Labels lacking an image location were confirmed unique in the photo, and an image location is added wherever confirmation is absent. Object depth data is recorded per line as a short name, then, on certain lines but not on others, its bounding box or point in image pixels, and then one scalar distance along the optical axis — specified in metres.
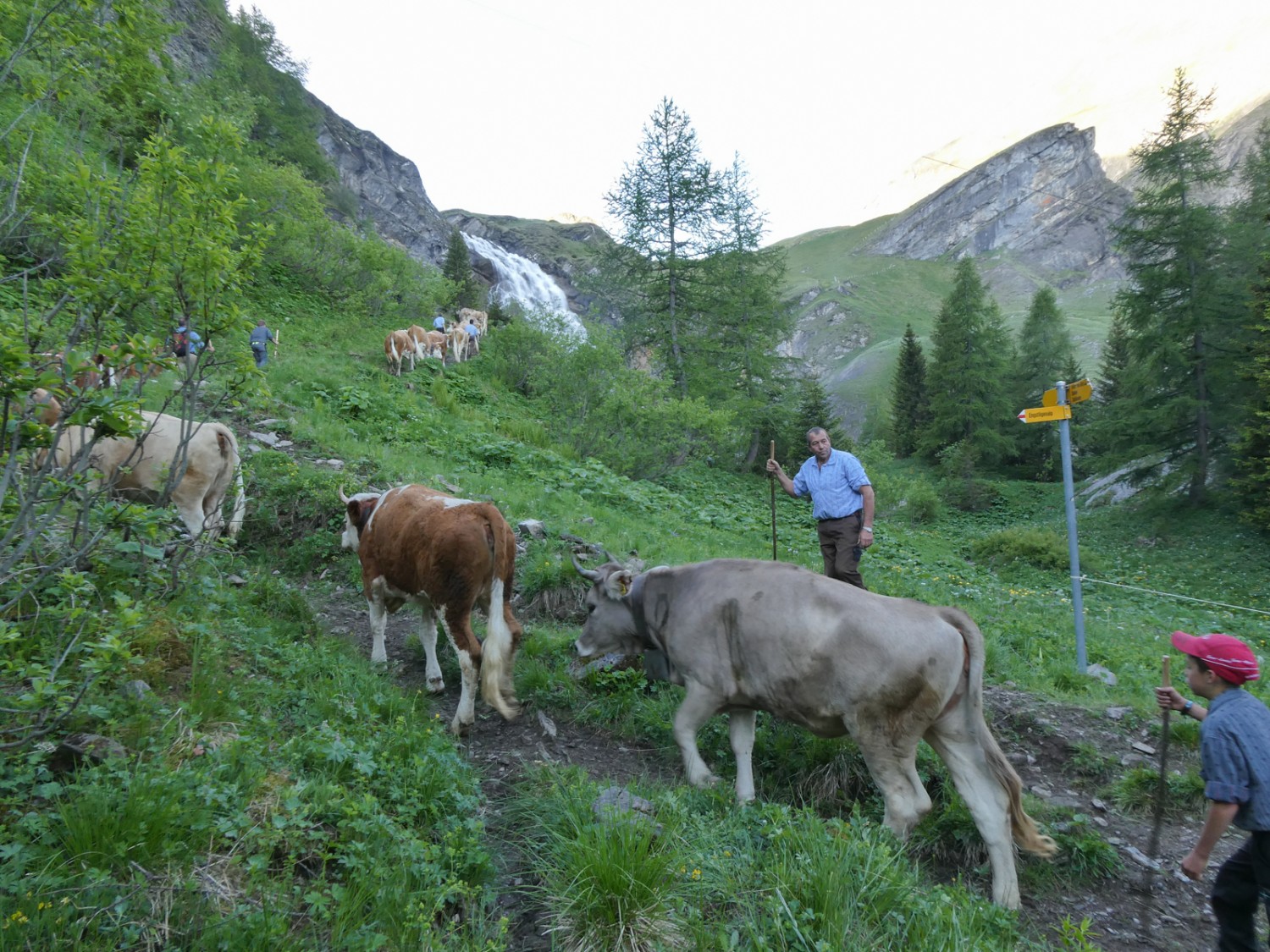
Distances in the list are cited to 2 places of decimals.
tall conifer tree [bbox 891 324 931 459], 47.41
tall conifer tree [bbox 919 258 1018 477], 37.25
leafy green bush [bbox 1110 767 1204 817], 5.05
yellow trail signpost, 7.61
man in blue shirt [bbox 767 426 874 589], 7.56
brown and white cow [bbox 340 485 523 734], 5.62
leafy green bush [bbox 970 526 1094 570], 17.44
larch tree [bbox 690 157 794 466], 27.30
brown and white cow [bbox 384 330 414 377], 20.45
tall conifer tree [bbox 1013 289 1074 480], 44.00
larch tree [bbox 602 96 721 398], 26.89
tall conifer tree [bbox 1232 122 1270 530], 18.91
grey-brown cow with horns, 4.23
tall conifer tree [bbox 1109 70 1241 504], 22.55
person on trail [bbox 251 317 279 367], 16.14
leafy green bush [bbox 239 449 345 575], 8.60
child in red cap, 3.21
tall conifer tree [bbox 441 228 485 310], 40.72
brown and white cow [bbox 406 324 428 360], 21.91
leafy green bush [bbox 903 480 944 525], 25.77
